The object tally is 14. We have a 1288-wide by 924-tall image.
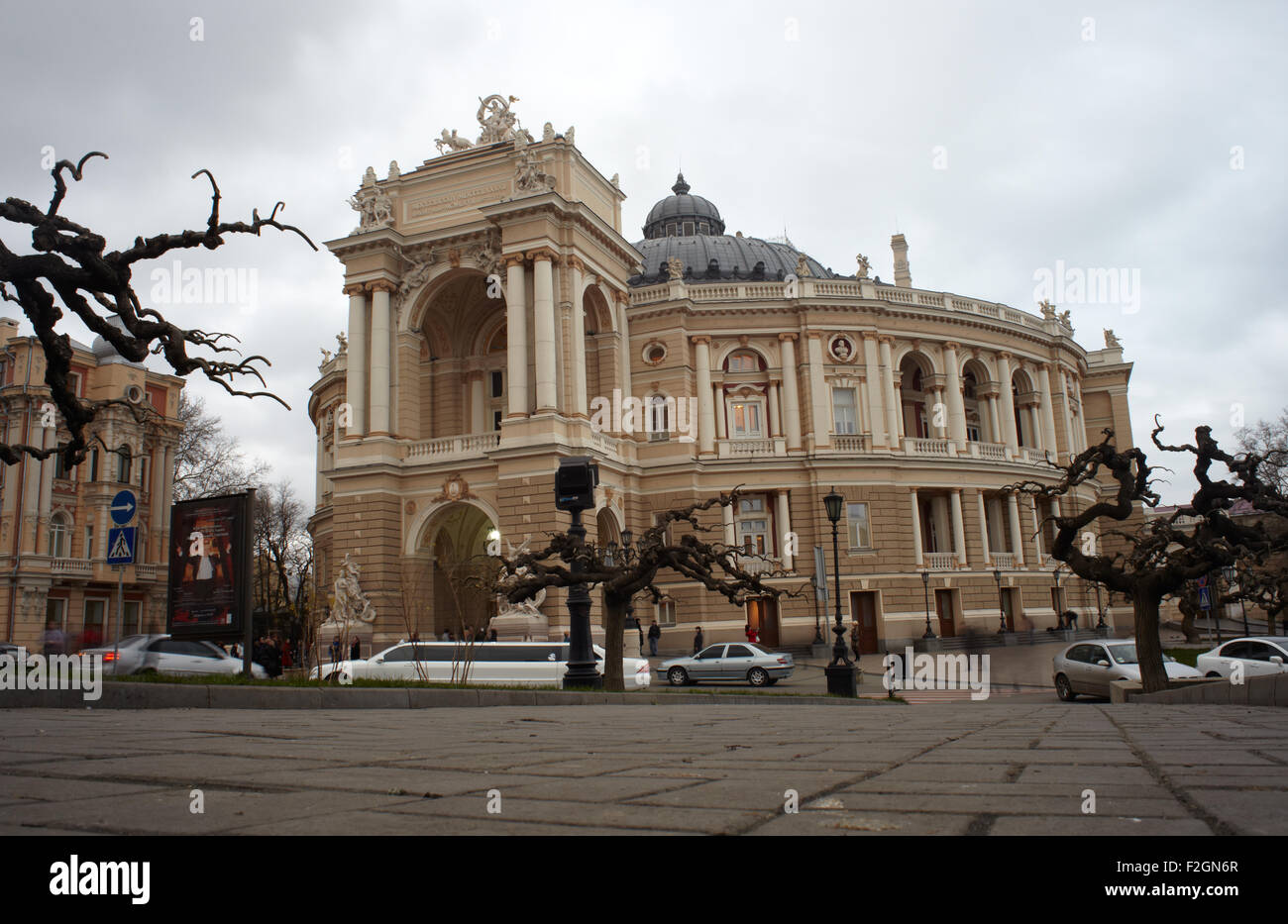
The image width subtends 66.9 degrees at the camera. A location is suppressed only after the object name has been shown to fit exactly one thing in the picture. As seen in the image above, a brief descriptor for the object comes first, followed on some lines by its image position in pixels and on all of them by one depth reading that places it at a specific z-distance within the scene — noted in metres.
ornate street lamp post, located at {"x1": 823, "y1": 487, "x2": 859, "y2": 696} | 20.69
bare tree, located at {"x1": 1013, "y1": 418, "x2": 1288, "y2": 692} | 16.61
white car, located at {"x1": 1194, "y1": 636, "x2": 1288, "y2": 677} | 19.31
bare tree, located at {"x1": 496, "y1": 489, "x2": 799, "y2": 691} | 18.88
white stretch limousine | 23.47
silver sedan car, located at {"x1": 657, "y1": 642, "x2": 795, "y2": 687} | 27.30
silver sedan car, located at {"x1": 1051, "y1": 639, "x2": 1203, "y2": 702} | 19.72
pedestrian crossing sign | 12.09
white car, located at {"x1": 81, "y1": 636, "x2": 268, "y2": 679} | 20.20
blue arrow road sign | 12.16
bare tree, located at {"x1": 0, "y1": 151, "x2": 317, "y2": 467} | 6.14
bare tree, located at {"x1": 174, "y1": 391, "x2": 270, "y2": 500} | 51.44
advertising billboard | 11.92
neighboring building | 43.41
